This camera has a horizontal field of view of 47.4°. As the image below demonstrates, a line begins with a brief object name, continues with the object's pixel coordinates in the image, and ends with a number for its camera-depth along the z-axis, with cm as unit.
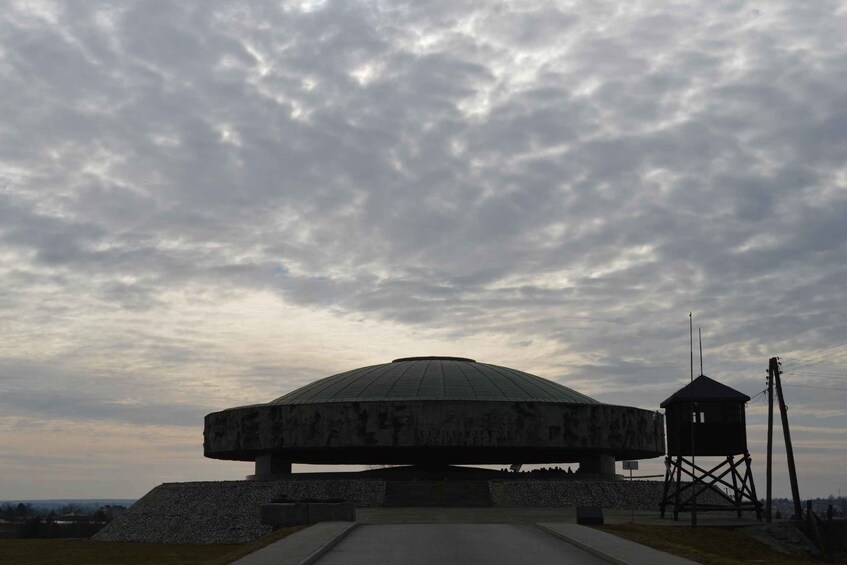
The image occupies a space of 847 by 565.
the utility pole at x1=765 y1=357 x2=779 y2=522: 4206
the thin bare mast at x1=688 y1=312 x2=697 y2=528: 3481
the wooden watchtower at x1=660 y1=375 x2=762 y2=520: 4000
